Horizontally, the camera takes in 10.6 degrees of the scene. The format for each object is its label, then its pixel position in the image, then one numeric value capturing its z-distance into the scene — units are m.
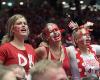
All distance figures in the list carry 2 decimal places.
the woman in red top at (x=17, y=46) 5.35
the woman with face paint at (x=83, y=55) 5.92
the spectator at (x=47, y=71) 2.75
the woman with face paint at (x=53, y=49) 5.91
